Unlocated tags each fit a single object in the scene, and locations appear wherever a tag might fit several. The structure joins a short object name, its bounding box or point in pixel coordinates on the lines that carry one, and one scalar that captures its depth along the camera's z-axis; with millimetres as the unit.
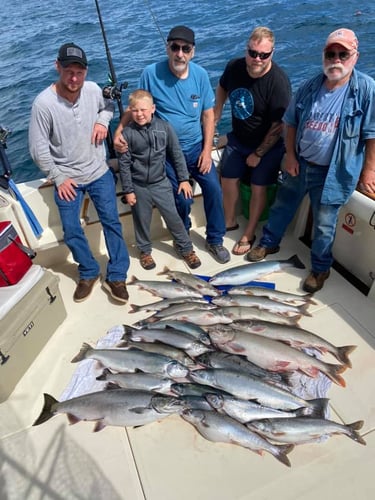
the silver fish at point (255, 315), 3127
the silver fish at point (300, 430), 2305
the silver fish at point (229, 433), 2271
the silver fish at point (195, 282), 3490
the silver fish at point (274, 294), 3369
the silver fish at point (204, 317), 3111
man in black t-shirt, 3311
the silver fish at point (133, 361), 2658
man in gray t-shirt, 3033
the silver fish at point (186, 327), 2918
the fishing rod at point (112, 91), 3443
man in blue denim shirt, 2695
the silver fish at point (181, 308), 3199
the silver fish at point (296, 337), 2818
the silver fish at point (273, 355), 2691
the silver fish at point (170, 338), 2844
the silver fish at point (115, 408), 2426
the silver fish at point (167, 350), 2744
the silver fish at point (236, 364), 2629
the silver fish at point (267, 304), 3230
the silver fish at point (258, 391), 2453
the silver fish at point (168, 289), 3479
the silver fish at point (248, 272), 3594
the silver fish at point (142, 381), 2568
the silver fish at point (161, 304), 3336
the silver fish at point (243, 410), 2395
